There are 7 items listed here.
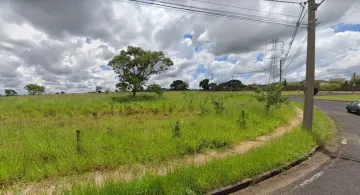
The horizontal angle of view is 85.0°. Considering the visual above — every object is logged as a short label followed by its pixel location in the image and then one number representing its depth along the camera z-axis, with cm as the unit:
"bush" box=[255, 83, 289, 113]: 1296
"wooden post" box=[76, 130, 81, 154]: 544
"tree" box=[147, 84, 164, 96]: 2839
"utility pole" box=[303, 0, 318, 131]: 779
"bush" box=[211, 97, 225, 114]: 1281
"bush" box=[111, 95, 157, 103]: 2420
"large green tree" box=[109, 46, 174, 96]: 2619
